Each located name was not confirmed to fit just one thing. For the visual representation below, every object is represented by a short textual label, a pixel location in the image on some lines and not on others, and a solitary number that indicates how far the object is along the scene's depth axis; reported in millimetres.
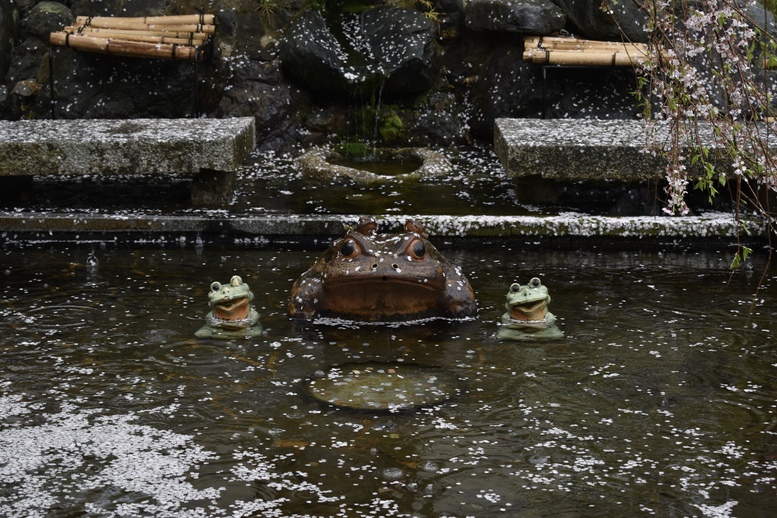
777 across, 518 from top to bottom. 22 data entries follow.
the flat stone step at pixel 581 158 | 7914
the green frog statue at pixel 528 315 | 5723
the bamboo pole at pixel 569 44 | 10422
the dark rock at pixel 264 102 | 11117
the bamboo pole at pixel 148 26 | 10844
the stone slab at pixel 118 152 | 8016
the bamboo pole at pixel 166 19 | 10977
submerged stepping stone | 4812
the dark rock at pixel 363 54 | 11055
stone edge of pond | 7645
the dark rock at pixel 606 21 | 10914
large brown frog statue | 5871
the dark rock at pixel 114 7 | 11906
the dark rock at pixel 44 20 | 11781
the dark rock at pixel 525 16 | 10883
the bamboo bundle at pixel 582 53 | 10062
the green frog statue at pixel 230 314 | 5734
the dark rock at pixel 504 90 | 10844
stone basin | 9492
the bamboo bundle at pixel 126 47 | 10258
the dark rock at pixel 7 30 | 11625
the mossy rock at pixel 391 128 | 11211
